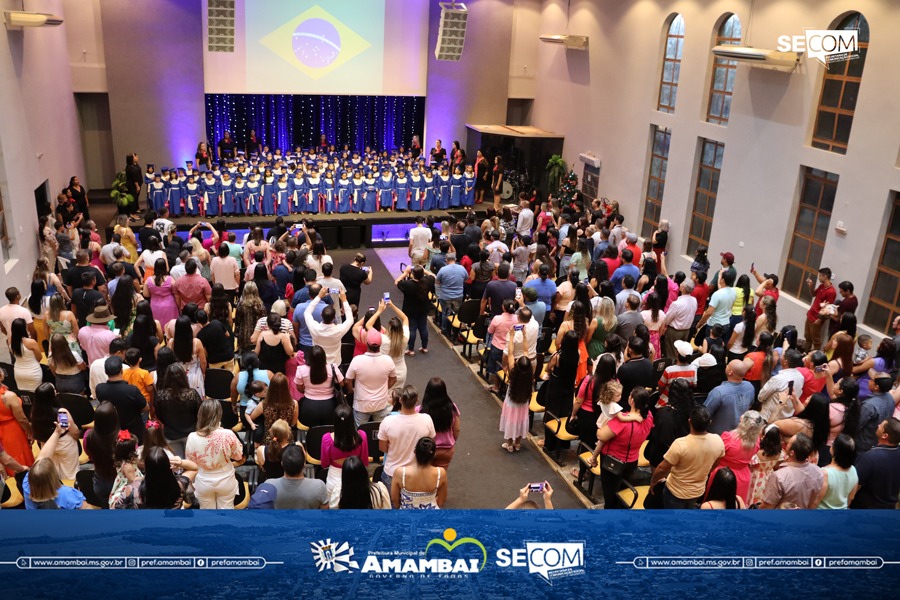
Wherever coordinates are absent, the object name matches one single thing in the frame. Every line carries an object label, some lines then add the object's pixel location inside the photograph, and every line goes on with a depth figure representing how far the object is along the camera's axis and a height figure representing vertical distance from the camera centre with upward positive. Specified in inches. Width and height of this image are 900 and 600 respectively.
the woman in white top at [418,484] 201.0 -105.1
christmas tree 668.7 -91.3
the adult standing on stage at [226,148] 726.4 -76.1
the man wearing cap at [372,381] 261.0 -103.5
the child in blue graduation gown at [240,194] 619.8 -101.4
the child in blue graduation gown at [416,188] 672.4 -96.7
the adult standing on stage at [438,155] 754.8 -75.5
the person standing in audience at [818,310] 370.0 -102.1
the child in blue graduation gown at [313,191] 634.2 -97.7
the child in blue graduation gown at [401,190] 663.1 -97.7
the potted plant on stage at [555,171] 701.9 -80.0
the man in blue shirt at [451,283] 399.2 -106.2
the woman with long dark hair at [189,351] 271.6 -101.1
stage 613.3 -124.2
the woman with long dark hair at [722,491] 186.2 -95.2
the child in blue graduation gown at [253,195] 623.5 -102.2
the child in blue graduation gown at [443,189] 687.7 -98.9
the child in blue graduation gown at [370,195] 648.4 -101.2
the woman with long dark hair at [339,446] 208.7 -101.8
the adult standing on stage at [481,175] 720.3 -89.0
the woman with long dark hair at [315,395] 253.4 -105.4
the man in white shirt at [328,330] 293.1 -97.2
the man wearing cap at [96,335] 283.0 -99.2
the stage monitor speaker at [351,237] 633.0 -132.9
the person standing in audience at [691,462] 211.2 -101.2
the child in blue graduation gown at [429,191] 678.5 -99.8
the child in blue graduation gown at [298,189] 632.4 -96.5
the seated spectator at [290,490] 186.5 -100.4
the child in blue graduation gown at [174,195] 611.8 -103.1
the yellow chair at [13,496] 214.1 -120.8
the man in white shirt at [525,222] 568.1 -102.3
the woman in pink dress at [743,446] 213.2 -97.4
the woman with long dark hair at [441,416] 234.2 -102.4
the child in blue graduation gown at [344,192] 644.1 -99.0
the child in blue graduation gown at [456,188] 694.5 -98.0
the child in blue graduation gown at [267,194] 629.9 -101.5
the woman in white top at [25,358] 265.3 -104.0
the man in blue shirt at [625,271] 379.9 -89.6
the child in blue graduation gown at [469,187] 697.6 -97.4
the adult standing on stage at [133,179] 641.0 -96.3
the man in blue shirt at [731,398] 246.4 -96.4
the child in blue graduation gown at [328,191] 635.5 -98.4
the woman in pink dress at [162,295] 336.2 -100.5
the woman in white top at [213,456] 203.2 -101.9
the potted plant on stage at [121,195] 619.2 -106.3
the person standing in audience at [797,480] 201.5 -99.3
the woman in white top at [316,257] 385.7 -92.4
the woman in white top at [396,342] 287.3 -99.1
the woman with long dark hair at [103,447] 203.6 -100.2
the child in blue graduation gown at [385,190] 660.1 -97.6
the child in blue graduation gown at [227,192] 619.2 -100.1
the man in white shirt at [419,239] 487.2 -101.4
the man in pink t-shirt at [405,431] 219.8 -99.9
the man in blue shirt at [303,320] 318.3 -102.6
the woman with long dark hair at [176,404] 233.5 -101.7
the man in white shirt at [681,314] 341.7 -98.6
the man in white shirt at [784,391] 253.4 -97.1
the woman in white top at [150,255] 377.0 -93.1
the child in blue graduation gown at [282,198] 628.4 -105.0
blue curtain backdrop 783.1 -50.8
